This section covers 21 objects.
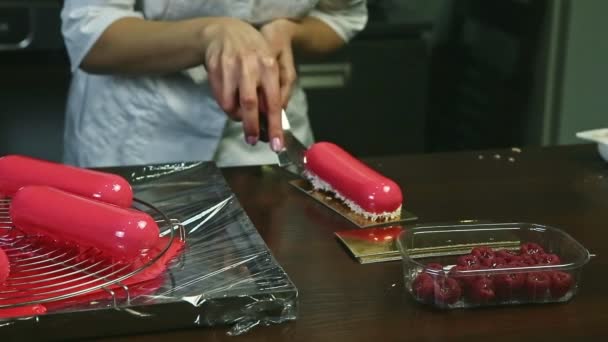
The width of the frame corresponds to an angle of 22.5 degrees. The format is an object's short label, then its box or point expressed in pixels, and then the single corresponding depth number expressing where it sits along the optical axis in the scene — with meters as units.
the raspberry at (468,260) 1.27
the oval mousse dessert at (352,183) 1.44
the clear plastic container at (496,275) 1.24
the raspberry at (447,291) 1.24
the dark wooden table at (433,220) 1.21
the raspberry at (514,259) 1.26
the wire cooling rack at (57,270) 1.21
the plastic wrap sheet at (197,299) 1.18
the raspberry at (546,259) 1.26
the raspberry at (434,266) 1.25
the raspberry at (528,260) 1.26
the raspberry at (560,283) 1.25
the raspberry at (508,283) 1.24
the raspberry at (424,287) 1.24
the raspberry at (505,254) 1.27
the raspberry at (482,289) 1.24
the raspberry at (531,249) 1.30
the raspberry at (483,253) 1.28
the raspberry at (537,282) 1.25
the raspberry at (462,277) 1.23
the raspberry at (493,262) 1.26
